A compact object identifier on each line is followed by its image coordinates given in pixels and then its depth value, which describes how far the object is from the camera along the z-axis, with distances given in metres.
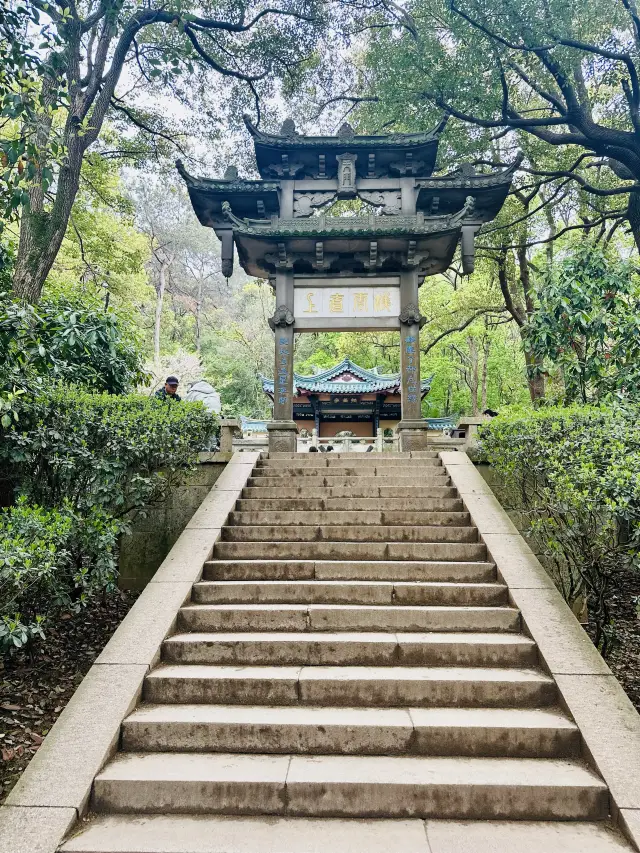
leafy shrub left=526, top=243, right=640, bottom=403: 6.65
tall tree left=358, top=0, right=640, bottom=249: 7.38
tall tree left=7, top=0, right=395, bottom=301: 5.43
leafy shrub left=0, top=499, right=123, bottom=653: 3.19
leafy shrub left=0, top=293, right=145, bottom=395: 5.09
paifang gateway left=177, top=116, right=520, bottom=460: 8.41
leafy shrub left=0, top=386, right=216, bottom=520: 4.50
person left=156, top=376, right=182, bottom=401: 7.14
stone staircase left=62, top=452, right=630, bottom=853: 2.59
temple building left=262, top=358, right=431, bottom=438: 18.02
